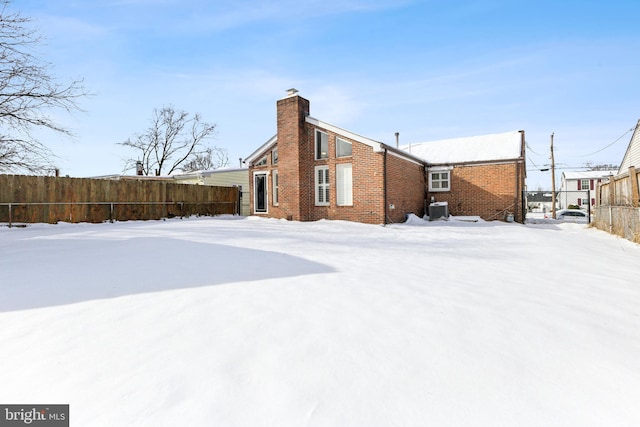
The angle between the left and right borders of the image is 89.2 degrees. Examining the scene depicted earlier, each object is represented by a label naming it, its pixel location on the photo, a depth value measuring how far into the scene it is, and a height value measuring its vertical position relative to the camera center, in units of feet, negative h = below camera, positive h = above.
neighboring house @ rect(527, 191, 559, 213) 144.87 +2.44
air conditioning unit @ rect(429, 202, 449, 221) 54.29 -0.64
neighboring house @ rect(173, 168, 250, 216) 69.41 +7.24
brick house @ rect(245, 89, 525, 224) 44.50 +4.65
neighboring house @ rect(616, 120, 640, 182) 53.21 +9.18
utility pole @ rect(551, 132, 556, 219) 79.67 +7.98
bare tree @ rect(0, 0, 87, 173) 35.19 +13.95
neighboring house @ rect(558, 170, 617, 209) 133.69 +9.90
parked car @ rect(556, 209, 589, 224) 75.46 -2.31
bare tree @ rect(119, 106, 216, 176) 119.75 +26.84
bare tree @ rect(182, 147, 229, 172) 127.54 +19.43
